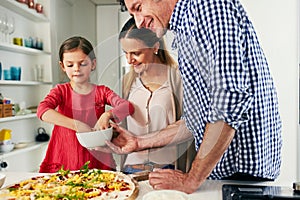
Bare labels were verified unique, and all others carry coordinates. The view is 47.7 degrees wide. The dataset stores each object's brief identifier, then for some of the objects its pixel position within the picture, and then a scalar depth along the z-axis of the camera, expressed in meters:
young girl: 1.26
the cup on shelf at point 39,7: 1.39
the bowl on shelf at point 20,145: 1.44
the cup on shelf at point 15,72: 1.45
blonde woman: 1.20
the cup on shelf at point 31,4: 1.39
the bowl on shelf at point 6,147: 1.41
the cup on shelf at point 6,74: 1.45
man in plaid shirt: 0.85
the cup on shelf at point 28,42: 1.41
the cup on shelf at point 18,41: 1.45
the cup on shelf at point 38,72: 1.37
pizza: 0.88
